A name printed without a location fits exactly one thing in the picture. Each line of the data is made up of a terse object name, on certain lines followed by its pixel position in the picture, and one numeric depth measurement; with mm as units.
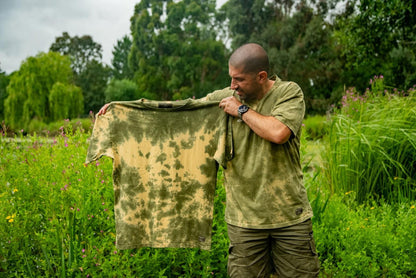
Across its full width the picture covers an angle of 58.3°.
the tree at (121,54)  57031
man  2375
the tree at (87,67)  45656
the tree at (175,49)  37312
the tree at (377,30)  9836
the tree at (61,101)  27656
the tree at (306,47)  28891
